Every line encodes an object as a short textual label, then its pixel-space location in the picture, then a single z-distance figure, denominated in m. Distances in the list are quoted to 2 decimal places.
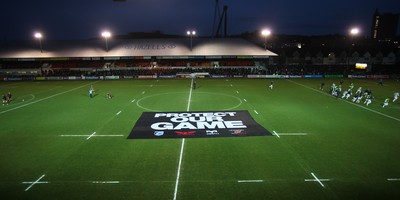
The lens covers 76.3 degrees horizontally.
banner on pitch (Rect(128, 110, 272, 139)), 18.05
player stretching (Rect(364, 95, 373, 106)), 27.05
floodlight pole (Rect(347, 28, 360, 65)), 49.19
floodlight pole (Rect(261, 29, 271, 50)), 53.75
